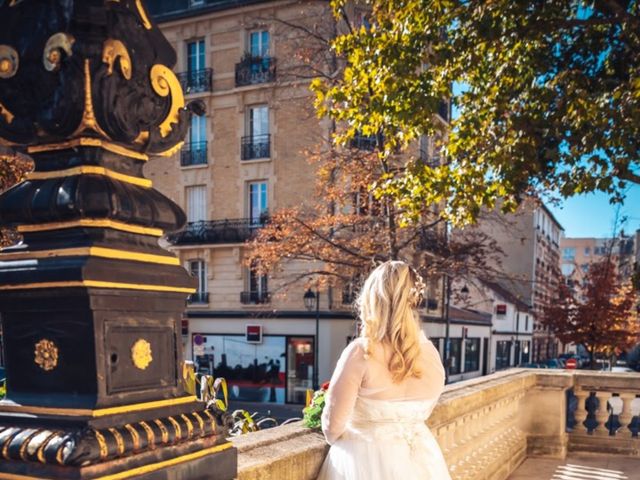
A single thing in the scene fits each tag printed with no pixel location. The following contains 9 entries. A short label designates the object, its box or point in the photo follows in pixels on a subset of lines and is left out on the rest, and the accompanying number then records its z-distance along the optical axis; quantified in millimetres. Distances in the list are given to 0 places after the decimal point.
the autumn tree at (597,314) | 22203
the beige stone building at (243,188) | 23156
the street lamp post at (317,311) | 19906
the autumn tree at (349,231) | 14578
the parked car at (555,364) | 35328
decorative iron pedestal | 1595
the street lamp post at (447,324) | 19003
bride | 2799
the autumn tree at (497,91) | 7230
